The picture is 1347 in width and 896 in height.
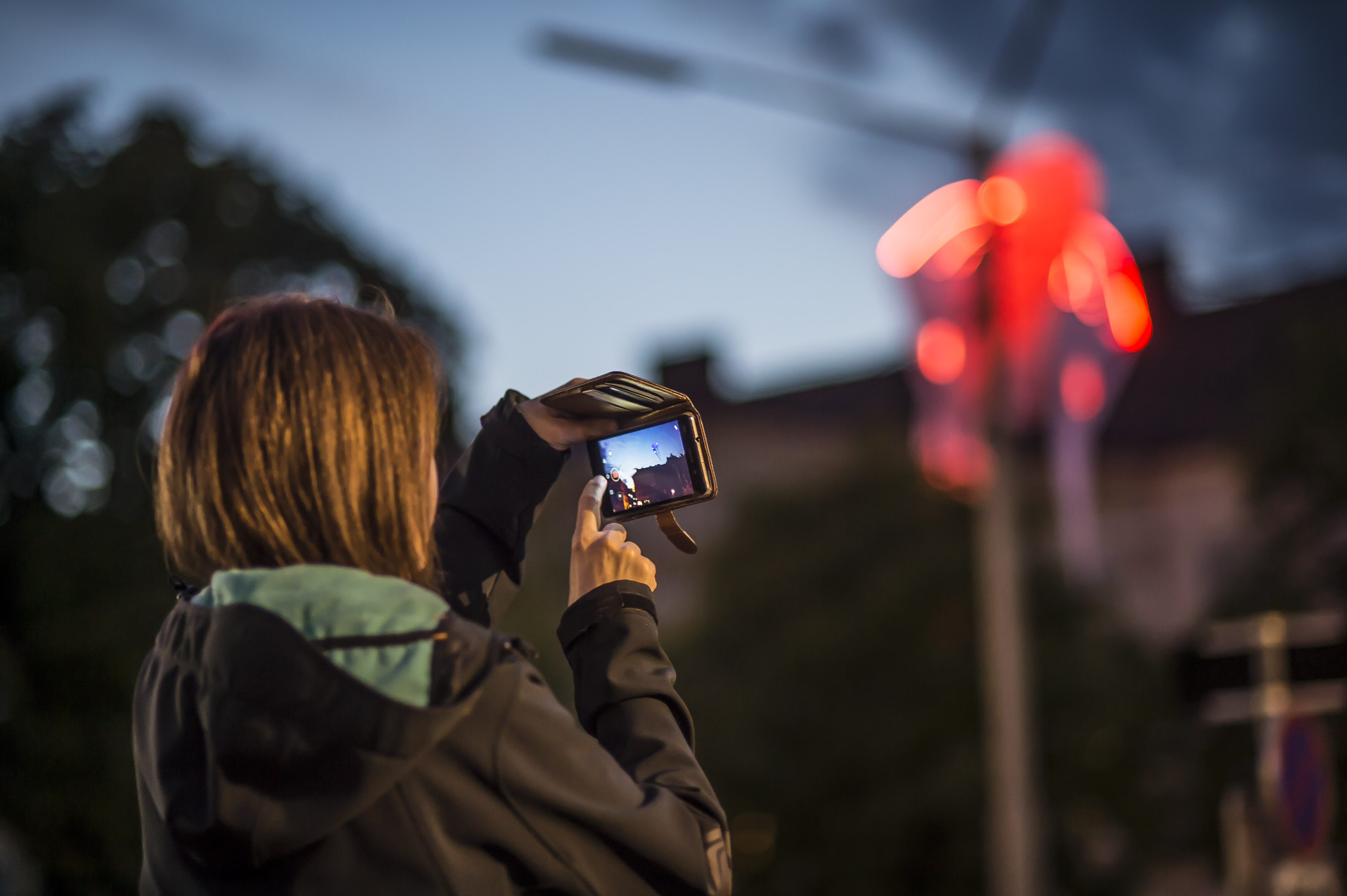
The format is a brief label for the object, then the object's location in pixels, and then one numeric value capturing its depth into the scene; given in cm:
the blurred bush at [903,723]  1930
